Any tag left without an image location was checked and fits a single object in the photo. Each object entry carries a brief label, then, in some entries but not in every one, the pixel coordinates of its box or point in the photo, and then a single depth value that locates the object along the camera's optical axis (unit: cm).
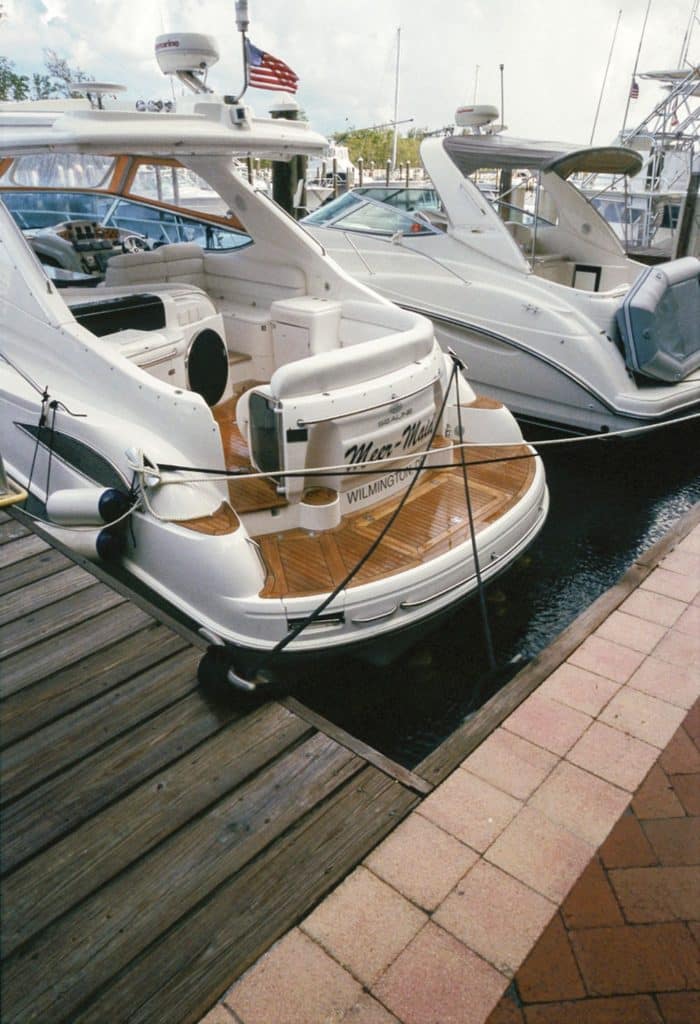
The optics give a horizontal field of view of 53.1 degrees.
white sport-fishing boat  1393
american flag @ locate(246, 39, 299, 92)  423
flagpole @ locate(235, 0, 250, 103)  391
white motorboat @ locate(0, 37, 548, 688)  327
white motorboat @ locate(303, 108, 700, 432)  610
